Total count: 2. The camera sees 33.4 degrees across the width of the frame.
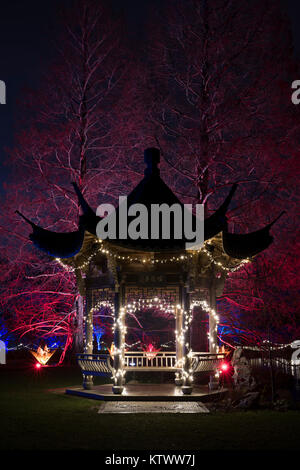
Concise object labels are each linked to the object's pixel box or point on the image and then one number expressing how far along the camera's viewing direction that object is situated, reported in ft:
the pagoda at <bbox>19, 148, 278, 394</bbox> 42.80
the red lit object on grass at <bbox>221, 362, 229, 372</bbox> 48.22
